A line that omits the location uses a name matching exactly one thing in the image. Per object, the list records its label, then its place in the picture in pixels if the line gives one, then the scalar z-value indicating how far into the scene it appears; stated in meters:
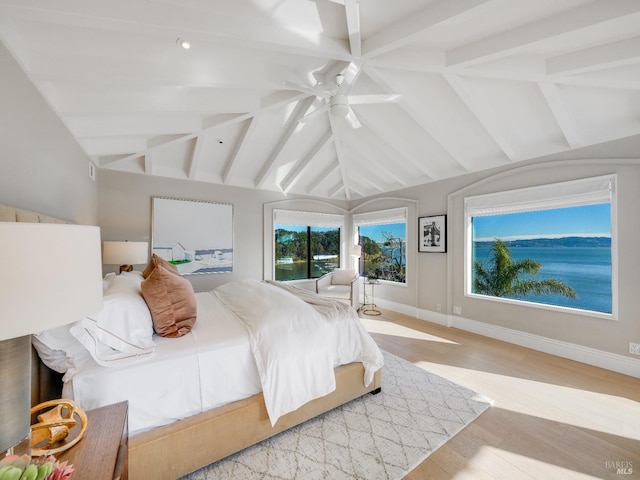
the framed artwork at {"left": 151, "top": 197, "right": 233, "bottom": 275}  4.06
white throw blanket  1.64
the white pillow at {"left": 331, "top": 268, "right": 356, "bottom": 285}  5.08
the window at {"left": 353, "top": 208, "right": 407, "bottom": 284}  5.20
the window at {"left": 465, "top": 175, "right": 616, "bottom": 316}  2.91
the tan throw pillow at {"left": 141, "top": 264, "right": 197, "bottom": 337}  1.71
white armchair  4.64
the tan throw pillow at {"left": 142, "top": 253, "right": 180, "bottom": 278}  2.04
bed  1.34
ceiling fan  2.34
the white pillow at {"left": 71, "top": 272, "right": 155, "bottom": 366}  1.33
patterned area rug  1.56
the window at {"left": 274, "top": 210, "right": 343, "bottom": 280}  5.33
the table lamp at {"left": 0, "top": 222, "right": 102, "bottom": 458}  0.60
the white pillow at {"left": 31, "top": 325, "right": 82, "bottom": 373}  1.29
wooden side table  0.88
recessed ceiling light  1.86
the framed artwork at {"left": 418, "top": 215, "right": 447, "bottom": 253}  4.30
